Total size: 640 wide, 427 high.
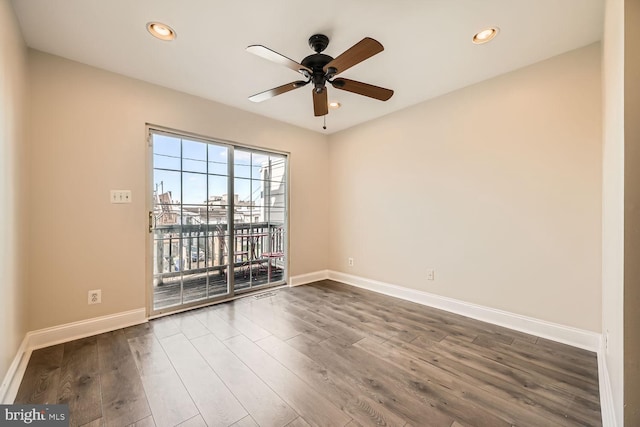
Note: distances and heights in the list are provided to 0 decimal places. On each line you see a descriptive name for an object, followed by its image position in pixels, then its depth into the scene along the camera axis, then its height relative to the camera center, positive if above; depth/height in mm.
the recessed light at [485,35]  1934 +1376
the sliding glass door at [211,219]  2867 -87
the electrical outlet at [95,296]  2365 -777
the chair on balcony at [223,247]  3270 -443
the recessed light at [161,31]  1880 +1379
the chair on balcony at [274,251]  3908 -598
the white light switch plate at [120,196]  2479 +166
